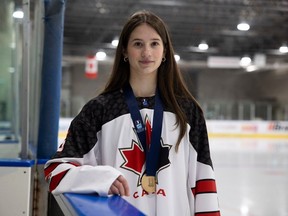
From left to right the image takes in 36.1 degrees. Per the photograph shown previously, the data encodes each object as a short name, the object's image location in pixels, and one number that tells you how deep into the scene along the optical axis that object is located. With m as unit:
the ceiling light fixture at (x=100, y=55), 17.45
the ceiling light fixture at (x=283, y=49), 15.92
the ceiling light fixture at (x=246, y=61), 16.25
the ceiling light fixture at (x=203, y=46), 16.50
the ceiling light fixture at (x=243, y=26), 12.62
